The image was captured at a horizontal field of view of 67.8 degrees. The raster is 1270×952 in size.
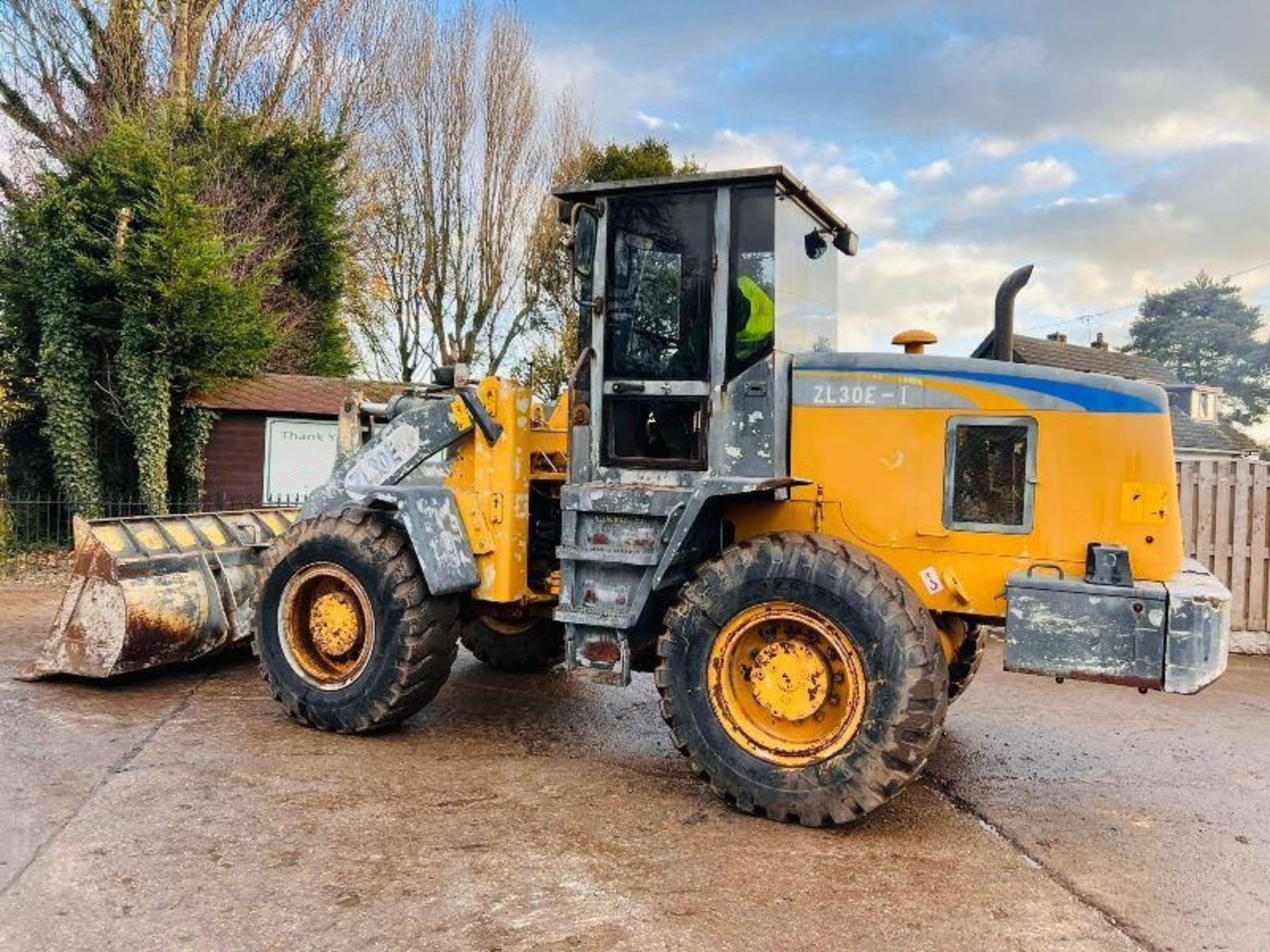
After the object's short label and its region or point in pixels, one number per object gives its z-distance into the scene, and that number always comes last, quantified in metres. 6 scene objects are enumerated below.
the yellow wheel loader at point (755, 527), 3.93
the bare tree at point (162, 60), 15.88
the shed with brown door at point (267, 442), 13.97
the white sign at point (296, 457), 14.24
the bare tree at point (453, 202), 21.98
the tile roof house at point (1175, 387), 17.62
